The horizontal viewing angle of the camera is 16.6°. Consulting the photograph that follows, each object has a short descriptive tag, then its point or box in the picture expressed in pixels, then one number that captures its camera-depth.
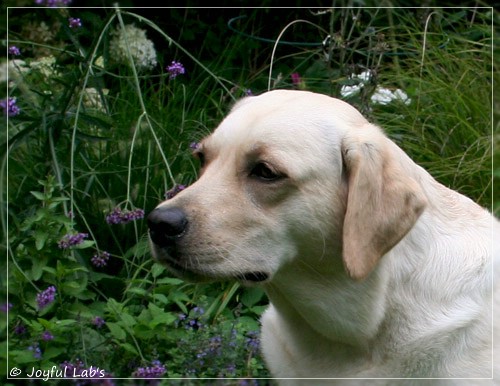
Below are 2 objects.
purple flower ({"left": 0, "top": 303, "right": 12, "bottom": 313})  5.00
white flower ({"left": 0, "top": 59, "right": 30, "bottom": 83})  5.62
